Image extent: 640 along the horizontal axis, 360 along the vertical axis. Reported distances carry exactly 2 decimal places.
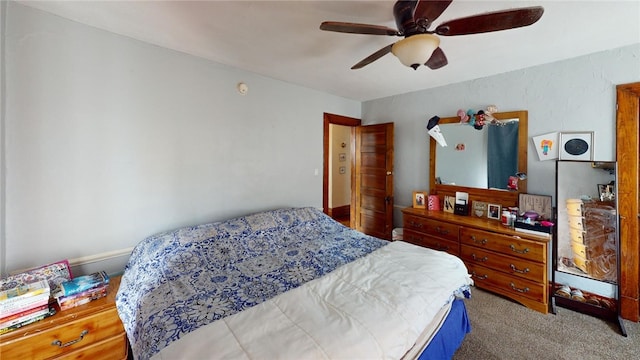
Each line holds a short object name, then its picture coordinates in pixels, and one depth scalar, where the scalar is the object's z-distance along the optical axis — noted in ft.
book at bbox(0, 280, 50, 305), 4.39
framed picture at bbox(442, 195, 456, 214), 10.53
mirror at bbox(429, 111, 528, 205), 8.96
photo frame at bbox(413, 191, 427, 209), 11.35
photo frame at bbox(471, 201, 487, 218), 9.71
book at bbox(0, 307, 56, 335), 4.30
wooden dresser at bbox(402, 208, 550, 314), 7.57
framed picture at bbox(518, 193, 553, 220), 8.19
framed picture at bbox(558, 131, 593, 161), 7.72
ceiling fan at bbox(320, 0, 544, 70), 4.10
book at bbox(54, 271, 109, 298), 4.99
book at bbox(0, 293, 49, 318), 4.31
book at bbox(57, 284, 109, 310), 4.92
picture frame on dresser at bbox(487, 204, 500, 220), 9.34
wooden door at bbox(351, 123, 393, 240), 12.42
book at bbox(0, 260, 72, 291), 4.87
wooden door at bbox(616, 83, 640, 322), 7.02
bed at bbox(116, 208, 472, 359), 3.53
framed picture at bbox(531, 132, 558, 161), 8.30
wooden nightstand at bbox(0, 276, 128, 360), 4.31
